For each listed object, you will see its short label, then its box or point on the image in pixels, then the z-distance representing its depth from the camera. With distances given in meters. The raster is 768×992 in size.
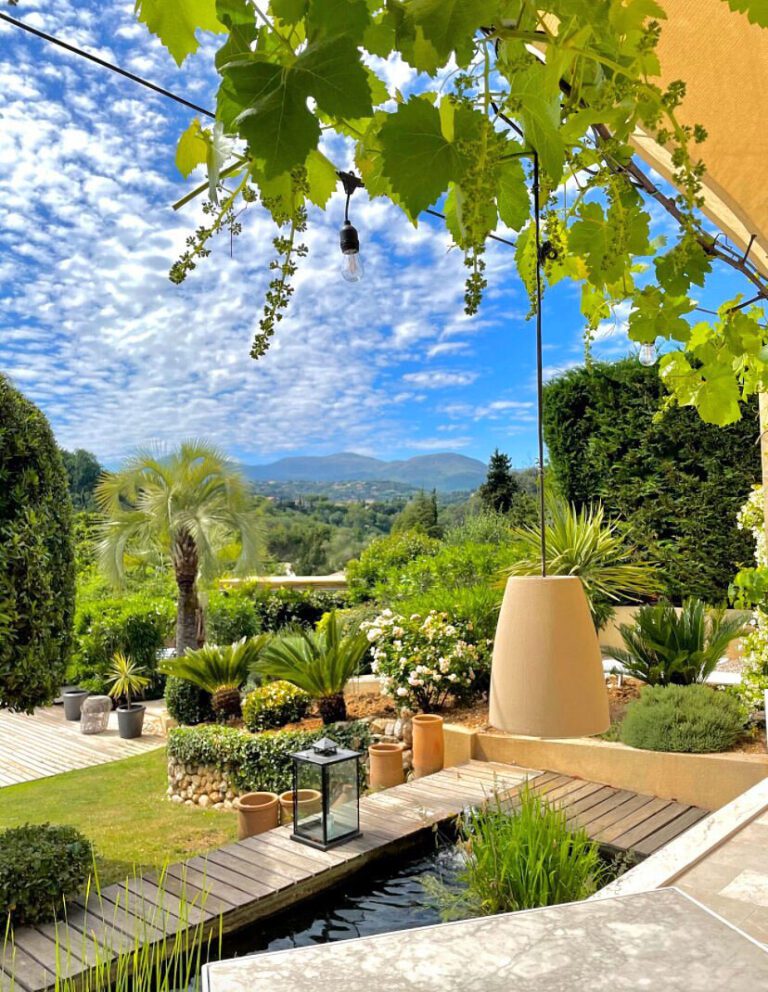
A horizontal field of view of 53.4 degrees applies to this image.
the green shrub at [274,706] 6.90
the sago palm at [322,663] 6.69
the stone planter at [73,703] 9.92
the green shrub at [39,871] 3.84
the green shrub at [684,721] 5.17
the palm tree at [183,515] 9.72
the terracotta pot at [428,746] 6.07
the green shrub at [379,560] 11.02
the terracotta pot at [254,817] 5.18
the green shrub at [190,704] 7.81
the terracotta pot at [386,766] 6.03
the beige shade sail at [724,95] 1.62
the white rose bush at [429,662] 6.69
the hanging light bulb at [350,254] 2.22
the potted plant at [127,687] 8.93
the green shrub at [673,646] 6.22
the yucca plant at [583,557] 7.36
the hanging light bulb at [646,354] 2.89
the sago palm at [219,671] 7.56
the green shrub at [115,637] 10.44
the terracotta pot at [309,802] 4.85
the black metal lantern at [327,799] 4.75
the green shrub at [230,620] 10.66
